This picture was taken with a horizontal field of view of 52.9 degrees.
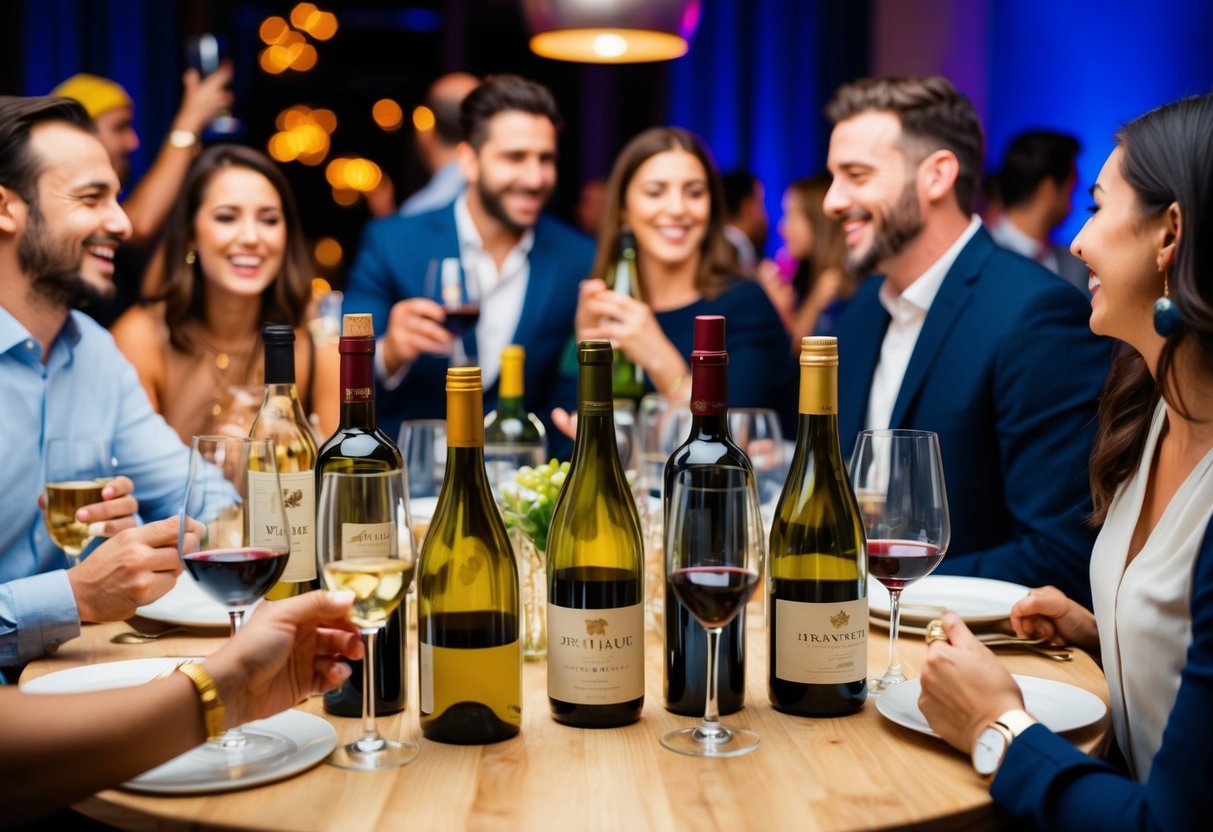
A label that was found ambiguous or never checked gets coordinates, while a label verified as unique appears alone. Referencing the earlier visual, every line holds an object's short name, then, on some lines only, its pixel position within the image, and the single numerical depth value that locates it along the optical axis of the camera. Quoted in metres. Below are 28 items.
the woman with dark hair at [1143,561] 1.13
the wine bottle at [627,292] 3.02
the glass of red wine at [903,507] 1.41
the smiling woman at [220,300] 3.01
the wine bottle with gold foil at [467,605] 1.25
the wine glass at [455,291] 2.59
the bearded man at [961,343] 2.17
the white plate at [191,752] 1.14
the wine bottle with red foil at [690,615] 1.26
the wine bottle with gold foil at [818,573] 1.33
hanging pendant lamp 2.56
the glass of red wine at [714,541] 1.15
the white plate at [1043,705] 1.29
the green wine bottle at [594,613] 1.26
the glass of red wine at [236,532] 1.22
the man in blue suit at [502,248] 3.77
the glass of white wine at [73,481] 1.74
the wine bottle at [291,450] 1.41
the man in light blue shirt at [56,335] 2.04
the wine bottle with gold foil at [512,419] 2.28
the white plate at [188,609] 1.61
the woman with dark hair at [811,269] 5.14
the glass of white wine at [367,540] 1.14
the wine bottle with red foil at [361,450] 1.33
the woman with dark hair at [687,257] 3.51
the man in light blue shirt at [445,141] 5.44
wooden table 1.08
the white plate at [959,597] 1.65
